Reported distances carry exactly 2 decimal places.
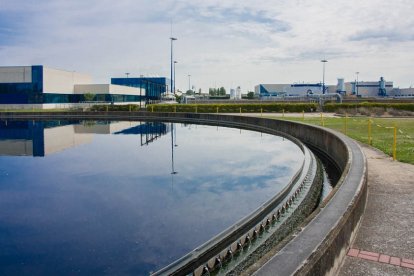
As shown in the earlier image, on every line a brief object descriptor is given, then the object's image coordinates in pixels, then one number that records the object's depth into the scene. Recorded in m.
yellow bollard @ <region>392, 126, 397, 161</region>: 12.40
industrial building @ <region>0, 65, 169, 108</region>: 64.62
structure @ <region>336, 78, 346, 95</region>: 96.41
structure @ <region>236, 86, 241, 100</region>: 105.00
